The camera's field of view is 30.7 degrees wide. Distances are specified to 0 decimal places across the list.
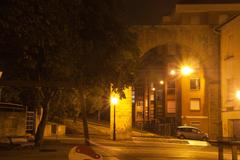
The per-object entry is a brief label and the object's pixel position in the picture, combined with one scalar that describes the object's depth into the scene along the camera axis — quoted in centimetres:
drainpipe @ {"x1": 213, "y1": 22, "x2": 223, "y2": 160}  3788
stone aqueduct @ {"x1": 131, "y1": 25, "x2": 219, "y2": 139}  3816
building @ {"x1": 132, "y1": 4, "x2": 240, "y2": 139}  6128
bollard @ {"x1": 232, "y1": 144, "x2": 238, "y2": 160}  1656
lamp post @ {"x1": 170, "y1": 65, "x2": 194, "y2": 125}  6241
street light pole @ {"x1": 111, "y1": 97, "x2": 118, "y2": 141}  3511
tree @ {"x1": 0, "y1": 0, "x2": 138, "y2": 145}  1385
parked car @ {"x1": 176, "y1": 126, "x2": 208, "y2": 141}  4875
